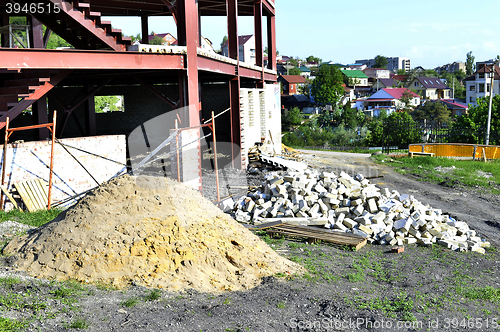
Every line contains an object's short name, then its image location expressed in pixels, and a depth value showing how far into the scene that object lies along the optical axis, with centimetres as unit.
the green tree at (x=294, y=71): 11219
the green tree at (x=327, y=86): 7906
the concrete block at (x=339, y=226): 1077
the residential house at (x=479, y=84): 7844
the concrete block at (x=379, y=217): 1081
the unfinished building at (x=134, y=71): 1053
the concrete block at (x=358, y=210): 1112
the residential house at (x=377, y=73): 14225
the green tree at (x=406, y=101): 7869
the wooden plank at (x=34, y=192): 1049
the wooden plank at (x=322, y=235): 996
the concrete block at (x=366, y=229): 1056
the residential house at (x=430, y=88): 9962
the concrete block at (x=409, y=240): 1052
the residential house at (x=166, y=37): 9481
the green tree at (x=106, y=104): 3616
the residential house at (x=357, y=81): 10581
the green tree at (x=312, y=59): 17532
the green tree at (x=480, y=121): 3161
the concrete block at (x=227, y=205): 1220
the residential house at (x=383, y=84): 10369
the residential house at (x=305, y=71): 12455
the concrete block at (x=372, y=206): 1128
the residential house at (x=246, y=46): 8175
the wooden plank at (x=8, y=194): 1008
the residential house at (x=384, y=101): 7888
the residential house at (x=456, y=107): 7674
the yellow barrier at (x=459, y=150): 2395
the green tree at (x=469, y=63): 13738
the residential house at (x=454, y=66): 19425
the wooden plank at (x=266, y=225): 1081
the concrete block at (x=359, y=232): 1045
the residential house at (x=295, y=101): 8606
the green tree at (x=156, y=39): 8131
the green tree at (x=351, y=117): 6394
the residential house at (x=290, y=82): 9231
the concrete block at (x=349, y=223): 1081
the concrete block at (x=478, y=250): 1023
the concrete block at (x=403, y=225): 1065
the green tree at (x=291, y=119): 6770
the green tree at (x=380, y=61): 16850
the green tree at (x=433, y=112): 6956
